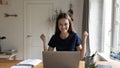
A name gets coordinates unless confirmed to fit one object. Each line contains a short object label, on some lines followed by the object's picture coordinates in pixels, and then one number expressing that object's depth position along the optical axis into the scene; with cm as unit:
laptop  127
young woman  172
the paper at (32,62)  167
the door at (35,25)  421
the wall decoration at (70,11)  412
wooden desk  161
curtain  344
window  283
